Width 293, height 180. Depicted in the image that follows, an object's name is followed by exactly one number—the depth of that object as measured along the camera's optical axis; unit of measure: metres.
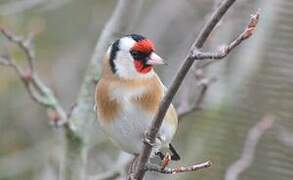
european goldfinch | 3.86
